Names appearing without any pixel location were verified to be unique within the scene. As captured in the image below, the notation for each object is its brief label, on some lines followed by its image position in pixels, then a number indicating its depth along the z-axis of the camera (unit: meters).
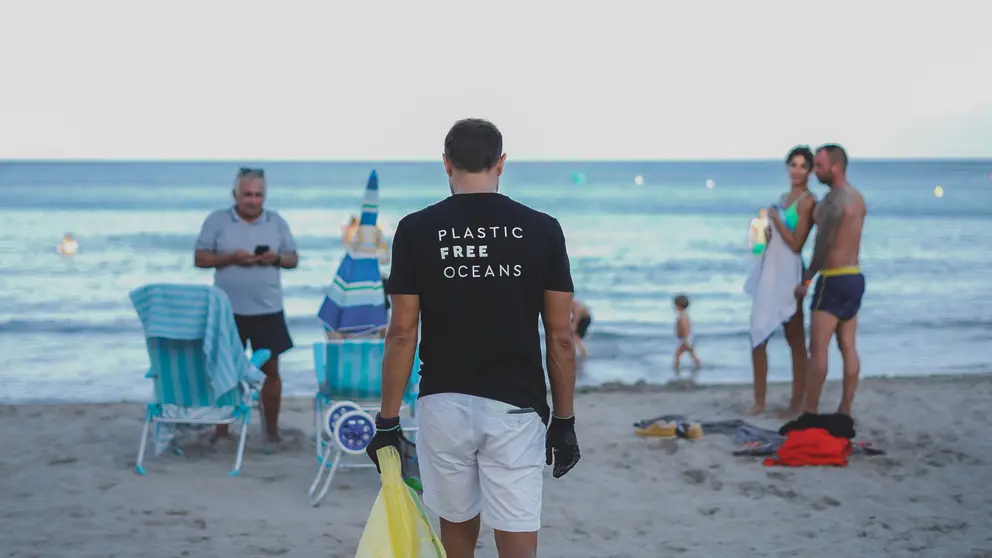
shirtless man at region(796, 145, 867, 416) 6.48
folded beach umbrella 5.77
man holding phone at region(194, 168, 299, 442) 6.07
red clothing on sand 5.93
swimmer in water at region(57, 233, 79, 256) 24.06
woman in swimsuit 6.78
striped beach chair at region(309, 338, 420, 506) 5.46
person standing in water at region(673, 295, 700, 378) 10.84
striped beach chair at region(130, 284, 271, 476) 5.66
